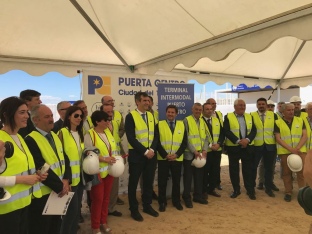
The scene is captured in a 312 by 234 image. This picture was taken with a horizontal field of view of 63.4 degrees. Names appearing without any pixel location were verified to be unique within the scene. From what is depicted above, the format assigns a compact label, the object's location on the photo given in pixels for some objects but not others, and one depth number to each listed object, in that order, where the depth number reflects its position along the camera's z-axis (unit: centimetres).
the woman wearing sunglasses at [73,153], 234
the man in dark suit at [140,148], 363
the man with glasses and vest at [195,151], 419
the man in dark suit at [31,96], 280
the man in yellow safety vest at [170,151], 392
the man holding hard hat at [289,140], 440
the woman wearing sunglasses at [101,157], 290
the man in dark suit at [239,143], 454
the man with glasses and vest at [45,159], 203
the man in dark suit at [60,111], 321
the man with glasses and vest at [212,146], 452
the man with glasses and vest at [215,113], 491
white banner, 450
